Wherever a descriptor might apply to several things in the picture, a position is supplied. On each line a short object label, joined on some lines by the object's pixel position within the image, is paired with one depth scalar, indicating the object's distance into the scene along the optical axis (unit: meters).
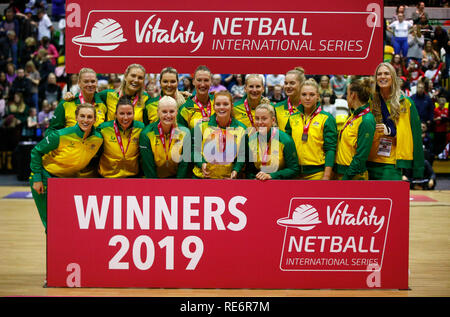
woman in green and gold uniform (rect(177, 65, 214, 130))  6.20
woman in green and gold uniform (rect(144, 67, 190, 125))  6.21
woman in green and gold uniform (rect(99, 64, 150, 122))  6.03
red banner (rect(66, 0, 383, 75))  5.95
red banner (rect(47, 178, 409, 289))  5.56
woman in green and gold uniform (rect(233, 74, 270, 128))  6.12
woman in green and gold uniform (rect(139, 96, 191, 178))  5.77
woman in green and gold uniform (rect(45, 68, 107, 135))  6.34
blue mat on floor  11.09
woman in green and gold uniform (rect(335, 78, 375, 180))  5.67
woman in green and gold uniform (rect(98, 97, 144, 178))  5.93
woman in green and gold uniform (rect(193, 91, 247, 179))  5.80
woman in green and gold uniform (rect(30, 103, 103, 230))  5.84
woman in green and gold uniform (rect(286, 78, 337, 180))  5.88
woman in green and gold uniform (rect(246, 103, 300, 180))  5.73
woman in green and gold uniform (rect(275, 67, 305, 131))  6.10
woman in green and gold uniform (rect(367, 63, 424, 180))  5.86
